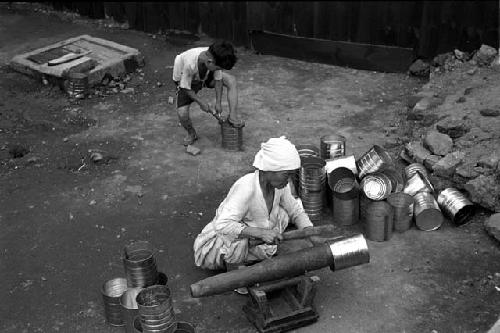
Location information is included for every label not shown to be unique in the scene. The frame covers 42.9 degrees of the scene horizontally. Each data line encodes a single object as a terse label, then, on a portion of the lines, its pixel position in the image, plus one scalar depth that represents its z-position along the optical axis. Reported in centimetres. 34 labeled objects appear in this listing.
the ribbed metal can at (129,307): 535
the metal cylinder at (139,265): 559
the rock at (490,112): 801
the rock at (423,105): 903
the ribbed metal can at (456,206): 682
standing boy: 785
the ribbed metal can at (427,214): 674
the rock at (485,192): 679
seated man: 525
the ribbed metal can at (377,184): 693
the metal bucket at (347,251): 536
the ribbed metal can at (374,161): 715
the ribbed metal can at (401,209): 666
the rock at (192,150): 866
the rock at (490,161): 702
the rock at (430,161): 752
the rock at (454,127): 795
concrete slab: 1091
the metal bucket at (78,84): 1055
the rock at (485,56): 995
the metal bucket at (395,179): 699
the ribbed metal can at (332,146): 762
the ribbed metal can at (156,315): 503
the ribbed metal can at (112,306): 551
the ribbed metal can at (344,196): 684
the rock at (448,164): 730
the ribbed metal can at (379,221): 657
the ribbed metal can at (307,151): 741
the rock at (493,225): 646
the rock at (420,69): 1098
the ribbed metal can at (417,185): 705
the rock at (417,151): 771
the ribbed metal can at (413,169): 730
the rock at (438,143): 766
